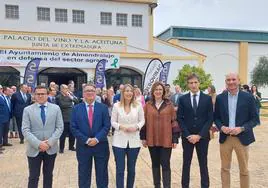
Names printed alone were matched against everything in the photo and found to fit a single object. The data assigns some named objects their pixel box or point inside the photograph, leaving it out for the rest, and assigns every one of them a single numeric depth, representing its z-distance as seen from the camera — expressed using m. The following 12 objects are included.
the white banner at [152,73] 7.80
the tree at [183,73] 15.26
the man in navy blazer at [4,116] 6.47
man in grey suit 3.17
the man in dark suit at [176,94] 8.31
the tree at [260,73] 26.86
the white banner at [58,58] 12.72
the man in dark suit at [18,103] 7.13
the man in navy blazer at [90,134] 3.35
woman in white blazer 3.44
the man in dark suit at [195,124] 3.48
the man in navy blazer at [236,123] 3.32
